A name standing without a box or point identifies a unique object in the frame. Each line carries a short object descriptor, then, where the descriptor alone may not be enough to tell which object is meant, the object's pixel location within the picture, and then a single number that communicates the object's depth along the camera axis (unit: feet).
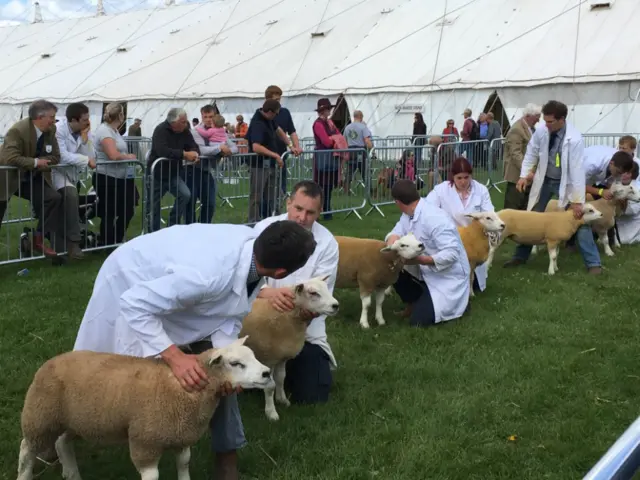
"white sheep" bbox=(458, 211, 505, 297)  22.39
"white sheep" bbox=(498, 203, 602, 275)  26.35
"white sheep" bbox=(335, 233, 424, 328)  19.98
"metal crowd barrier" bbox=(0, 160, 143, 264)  24.97
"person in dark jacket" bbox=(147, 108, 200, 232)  27.99
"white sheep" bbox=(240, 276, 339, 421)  13.38
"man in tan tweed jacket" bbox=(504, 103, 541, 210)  31.14
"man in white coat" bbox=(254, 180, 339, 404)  14.44
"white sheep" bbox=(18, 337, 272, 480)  9.80
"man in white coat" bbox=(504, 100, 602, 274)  25.52
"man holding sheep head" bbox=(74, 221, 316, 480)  9.81
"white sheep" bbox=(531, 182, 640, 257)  28.71
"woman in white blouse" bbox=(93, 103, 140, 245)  27.76
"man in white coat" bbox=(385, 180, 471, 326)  19.70
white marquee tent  64.49
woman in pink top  38.50
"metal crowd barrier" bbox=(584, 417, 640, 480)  3.97
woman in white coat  23.21
